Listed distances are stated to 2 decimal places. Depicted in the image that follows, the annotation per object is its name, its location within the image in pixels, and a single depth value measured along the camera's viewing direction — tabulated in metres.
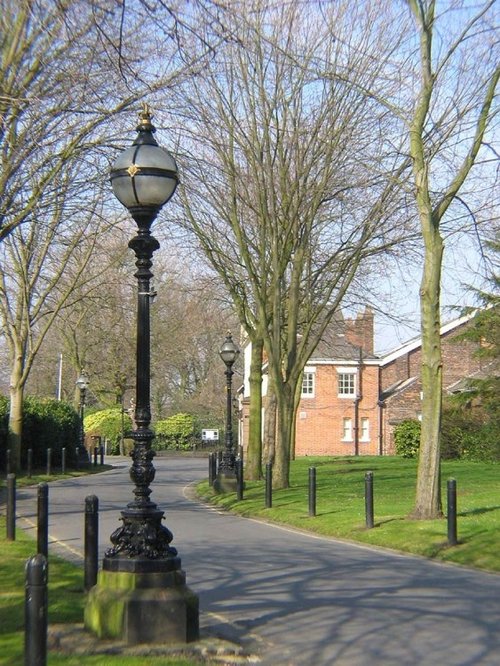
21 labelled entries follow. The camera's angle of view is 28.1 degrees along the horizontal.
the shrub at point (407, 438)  52.22
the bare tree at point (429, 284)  17.08
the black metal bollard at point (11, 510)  15.26
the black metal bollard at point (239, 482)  24.30
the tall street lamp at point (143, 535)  8.15
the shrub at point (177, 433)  70.62
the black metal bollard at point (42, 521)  12.05
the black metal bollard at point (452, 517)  14.52
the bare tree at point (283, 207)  25.55
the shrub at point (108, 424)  66.00
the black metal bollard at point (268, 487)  21.80
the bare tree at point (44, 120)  14.37
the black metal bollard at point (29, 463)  33.06
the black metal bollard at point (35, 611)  5.05
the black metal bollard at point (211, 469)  30.92
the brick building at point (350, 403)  62.25
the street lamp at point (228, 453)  27.41
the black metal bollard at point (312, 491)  19.30
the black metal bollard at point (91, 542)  10.49
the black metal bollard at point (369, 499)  16.73
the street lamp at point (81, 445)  43.44
